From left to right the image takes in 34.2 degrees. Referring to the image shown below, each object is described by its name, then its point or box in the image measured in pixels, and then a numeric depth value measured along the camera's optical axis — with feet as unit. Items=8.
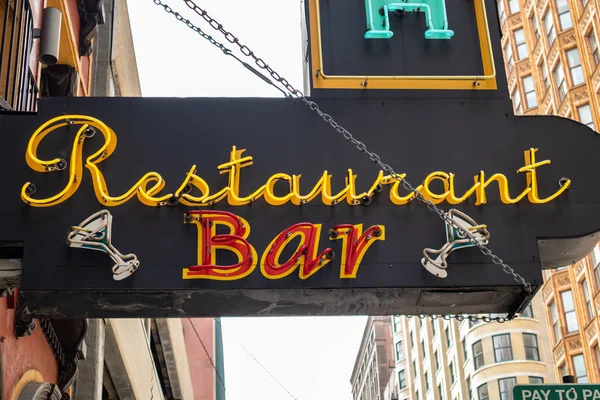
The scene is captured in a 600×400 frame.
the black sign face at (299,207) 30.27
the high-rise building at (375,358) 331.77
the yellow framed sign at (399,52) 35.91
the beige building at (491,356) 184.55
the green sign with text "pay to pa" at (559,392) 34.76
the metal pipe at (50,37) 43.91
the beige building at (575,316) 142.20
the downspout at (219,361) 176.04
